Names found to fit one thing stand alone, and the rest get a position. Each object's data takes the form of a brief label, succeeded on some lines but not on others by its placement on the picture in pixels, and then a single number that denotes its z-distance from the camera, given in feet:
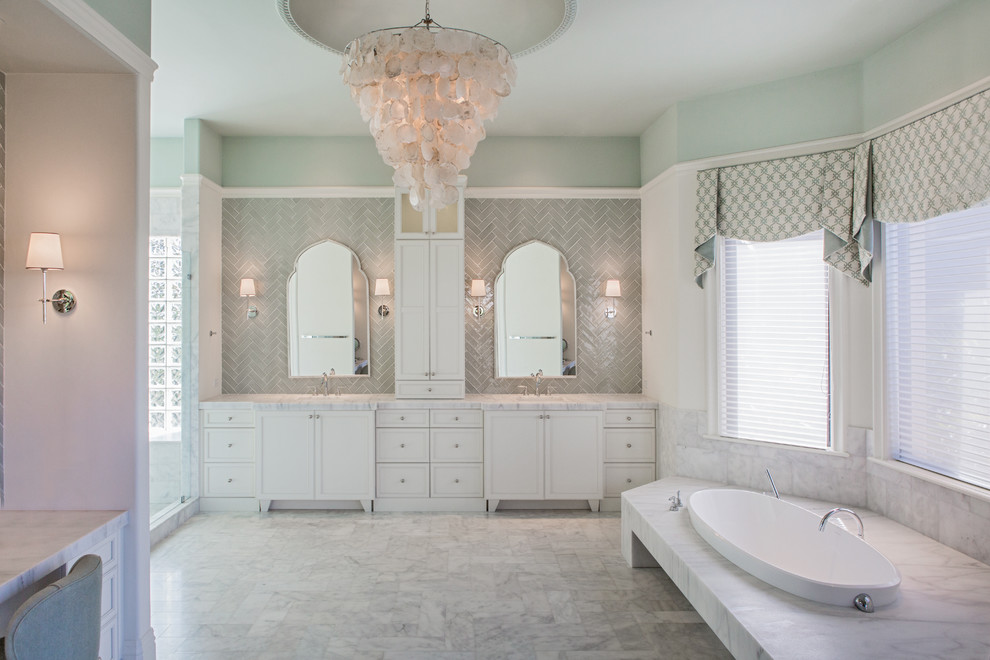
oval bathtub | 7.57
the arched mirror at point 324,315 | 16.30
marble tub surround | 6.64
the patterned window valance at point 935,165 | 8.84
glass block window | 15.75
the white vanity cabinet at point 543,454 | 15.02
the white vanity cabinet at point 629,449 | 15.19
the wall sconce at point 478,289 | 16.19
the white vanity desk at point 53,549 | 6.17
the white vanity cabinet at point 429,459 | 15.03
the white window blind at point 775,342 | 12.26
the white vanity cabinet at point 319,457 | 14.89
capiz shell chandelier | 7.07
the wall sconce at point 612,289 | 16.17
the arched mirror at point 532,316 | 16.48
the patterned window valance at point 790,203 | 11.55
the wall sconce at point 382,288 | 16.14
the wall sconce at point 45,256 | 7.48
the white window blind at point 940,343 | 9.21
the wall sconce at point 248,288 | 16.01
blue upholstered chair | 5.05
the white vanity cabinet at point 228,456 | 15.01
